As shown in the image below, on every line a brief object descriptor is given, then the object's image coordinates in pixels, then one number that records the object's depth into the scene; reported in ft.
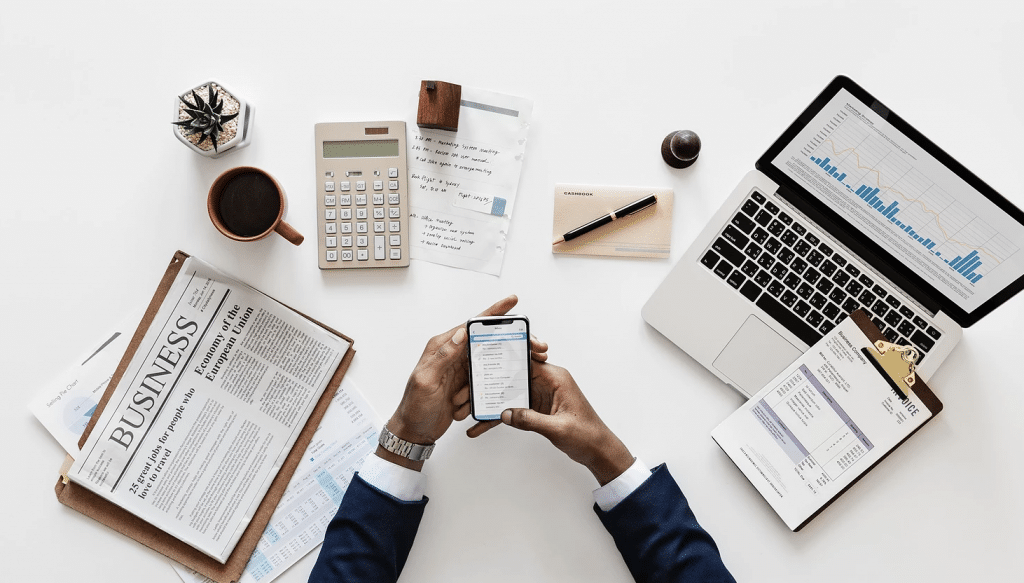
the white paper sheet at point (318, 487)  3.17
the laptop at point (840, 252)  2.69
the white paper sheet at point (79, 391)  3.20
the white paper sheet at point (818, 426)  3.01
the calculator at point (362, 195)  3.16
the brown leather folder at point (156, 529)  3.16
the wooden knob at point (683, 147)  3.07
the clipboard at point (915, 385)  2.96
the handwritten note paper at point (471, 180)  3.22
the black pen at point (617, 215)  3.16
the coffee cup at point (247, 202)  3.02
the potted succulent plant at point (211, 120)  3.00
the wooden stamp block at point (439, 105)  3.07
